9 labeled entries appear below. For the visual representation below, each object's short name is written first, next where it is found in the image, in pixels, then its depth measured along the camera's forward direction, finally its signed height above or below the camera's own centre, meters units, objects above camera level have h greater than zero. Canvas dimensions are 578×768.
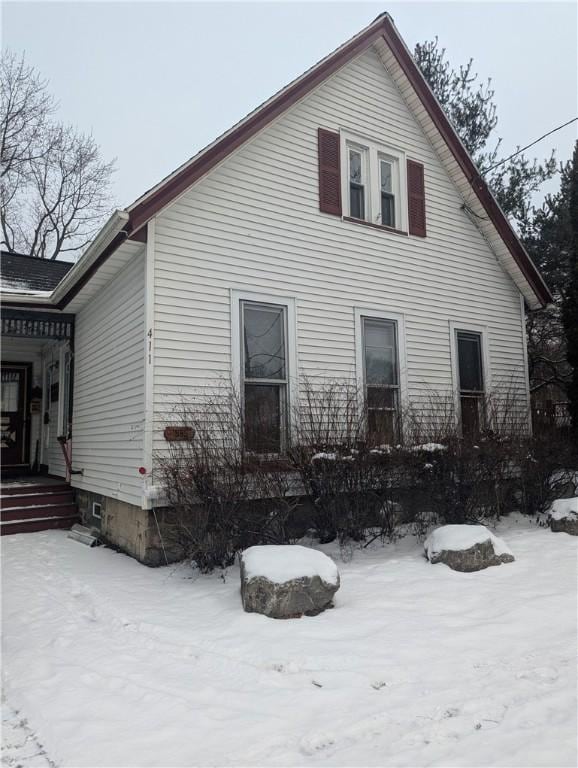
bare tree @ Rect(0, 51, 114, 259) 21.94 +11.07
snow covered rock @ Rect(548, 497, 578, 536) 6.99 -1.07
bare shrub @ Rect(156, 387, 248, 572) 5.58 -0.62
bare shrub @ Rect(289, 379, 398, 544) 6.18 -0.49
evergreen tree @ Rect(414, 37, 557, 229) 14.59 +8.29
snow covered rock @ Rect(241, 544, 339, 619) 4.42 -1.21
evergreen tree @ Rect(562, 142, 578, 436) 10.95 +2.46
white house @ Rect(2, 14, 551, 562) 6.72 +2.20
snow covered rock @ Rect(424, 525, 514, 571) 5.51 -1.17
